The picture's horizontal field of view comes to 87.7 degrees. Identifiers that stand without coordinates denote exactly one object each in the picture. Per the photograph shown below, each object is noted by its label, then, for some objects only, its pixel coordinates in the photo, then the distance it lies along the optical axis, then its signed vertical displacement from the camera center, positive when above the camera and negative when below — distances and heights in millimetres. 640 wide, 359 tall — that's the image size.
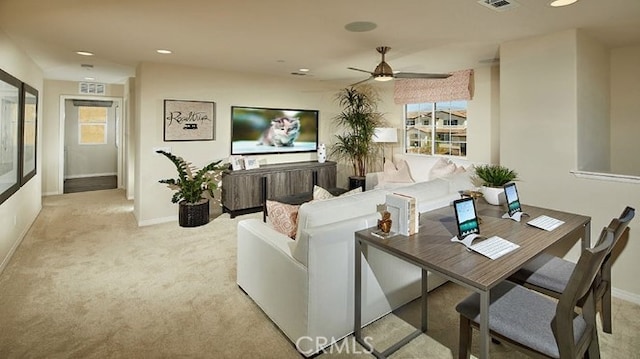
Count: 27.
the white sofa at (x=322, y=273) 2012 -670
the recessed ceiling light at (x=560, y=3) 2404 +1254
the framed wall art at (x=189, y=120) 4938 +814
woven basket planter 4699 -580
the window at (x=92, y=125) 8883 +1295
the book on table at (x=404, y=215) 1999 -251
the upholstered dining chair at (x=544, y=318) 1391 -694
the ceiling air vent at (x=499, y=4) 2443 +1268
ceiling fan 3771 +1143
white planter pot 2719 -179
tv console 5219 -156
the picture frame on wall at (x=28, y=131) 4043 +545
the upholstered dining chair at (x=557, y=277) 1916 -631
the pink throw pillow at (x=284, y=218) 2412 -329
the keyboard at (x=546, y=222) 2155 -327
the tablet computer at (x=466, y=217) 1923 -259
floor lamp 6246 +725
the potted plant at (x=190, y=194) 4719 -298
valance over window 5305 +1477
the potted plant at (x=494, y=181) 2732 -66
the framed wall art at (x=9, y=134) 3213 +402
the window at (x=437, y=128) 5738 +839
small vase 6418 +394
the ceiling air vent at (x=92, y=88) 6934 +1796
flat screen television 5645 +783
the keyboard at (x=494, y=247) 1711 -395
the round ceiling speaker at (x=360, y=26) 2957 +1349
